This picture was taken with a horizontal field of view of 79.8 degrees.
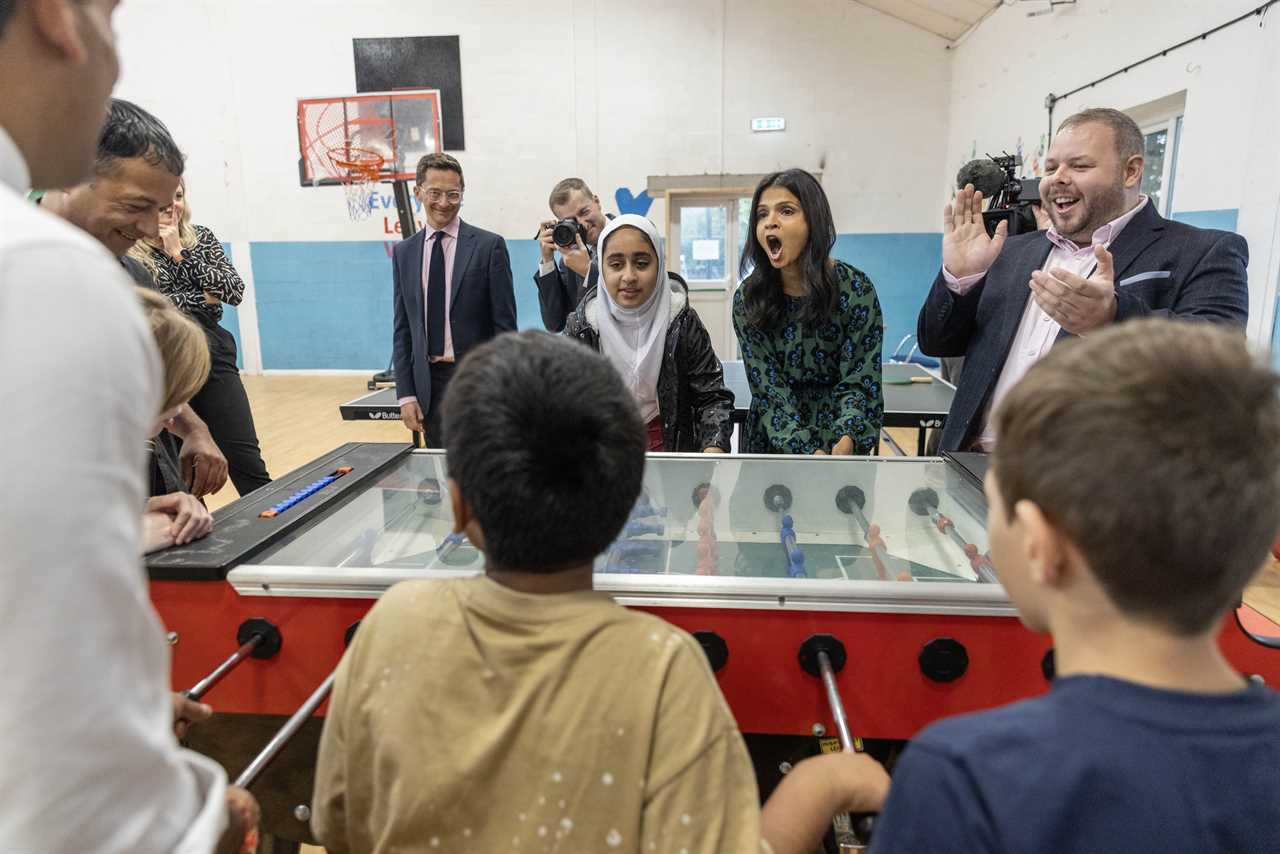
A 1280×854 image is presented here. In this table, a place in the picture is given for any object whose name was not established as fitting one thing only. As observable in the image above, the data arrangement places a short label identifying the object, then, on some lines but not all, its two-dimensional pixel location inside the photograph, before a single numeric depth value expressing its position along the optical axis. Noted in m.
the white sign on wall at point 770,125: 6.80
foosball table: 0.99
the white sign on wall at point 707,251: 7.16
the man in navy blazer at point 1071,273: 1.49
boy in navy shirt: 0.49
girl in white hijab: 2.09
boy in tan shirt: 0.62
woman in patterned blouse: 2.38
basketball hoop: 6.82
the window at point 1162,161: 3.55
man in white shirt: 0.39
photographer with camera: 2.99
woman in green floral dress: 1.94
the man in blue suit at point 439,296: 2.92
